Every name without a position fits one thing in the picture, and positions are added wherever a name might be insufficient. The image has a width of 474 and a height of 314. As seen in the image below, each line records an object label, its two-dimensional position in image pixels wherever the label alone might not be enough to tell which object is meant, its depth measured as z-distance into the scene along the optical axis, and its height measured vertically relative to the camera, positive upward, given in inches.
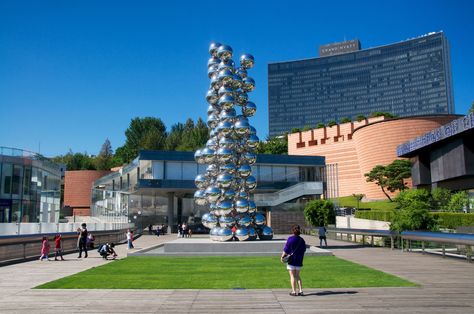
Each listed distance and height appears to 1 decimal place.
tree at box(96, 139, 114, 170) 4920.8 +607.0
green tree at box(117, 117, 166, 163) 4659.2 +860.4
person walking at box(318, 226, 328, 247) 1091.9 -47.9
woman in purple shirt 410.6 -40.1
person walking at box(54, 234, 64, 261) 826.2 -57.8
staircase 1993.1 +83.0
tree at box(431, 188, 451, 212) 1605.6 +48.2
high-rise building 7052.2 +2148.5
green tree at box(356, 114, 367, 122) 3969.0 +814.3
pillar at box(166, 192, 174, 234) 2111.2 +11.0
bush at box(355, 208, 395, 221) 1521.2 -10.1
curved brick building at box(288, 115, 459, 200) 3043.8 +544.3
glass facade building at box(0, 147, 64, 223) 1464.1 +92.2
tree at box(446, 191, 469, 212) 1473.9 +27.6
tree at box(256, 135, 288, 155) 4376.7 +635.3
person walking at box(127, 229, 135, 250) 1052.8 -56.0
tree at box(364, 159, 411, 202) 2837.1 +237.8
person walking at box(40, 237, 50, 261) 818.2 -64.1
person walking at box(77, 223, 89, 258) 884.7 -49.9
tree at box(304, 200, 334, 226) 1779.0 +1.6
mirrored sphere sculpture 907.4 +121.5
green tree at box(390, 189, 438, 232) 950.4 -15.4
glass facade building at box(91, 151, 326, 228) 2032.5 +140.6
